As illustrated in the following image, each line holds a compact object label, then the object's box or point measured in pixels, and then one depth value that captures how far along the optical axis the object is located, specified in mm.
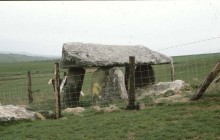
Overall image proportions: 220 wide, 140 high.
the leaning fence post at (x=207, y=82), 11820
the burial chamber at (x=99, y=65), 16828
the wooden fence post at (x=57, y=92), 13094
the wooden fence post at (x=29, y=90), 19859
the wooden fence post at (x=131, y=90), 13195
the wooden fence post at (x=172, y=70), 21075
